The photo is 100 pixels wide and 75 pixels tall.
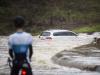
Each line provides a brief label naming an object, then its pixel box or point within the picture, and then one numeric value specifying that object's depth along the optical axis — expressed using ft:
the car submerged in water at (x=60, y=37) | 192.30
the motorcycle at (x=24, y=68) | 44.49
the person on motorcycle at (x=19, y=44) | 45.00
